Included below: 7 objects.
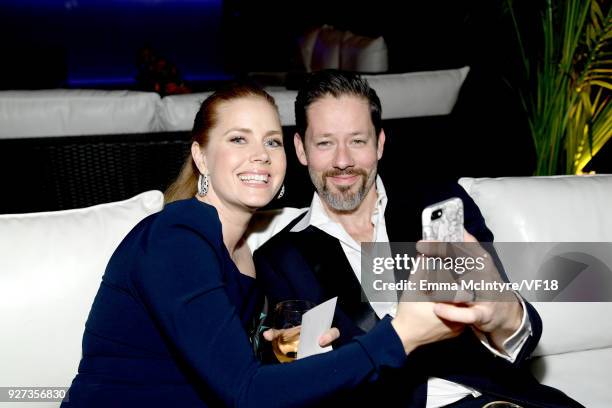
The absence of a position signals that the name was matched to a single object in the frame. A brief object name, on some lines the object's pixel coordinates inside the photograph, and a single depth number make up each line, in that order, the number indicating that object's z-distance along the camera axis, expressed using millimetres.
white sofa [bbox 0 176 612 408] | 1294
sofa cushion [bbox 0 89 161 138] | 2152
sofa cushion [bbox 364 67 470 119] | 2480
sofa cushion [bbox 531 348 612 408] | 1562
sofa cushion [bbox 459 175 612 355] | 1665
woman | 918
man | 1361
